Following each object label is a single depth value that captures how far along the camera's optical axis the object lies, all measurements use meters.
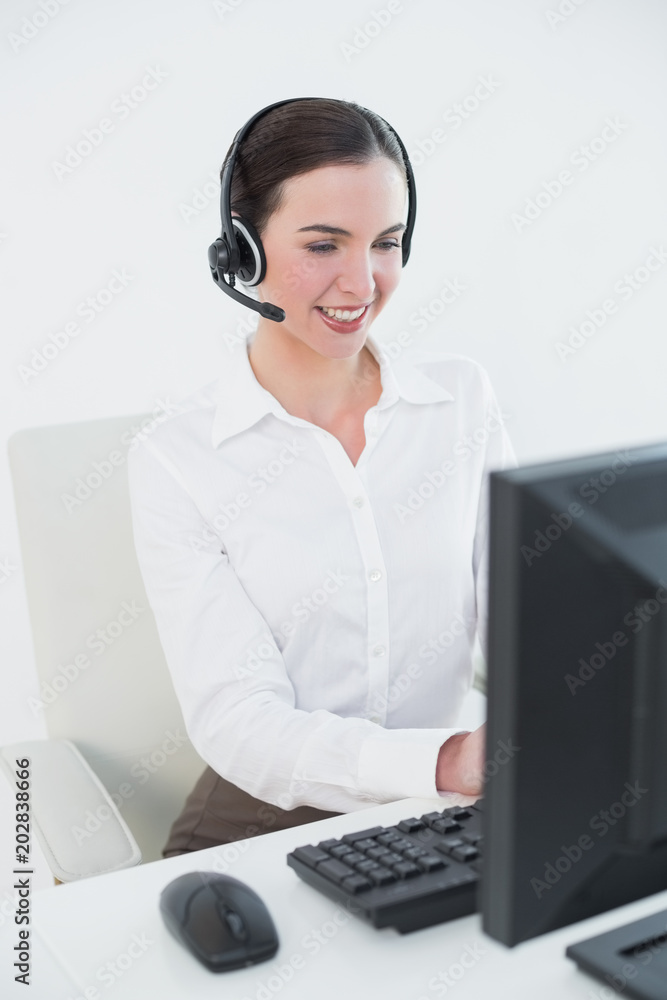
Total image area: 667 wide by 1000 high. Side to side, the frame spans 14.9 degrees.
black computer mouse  2.30
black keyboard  2.33
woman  2.75
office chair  2.83
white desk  2.28
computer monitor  1.90
